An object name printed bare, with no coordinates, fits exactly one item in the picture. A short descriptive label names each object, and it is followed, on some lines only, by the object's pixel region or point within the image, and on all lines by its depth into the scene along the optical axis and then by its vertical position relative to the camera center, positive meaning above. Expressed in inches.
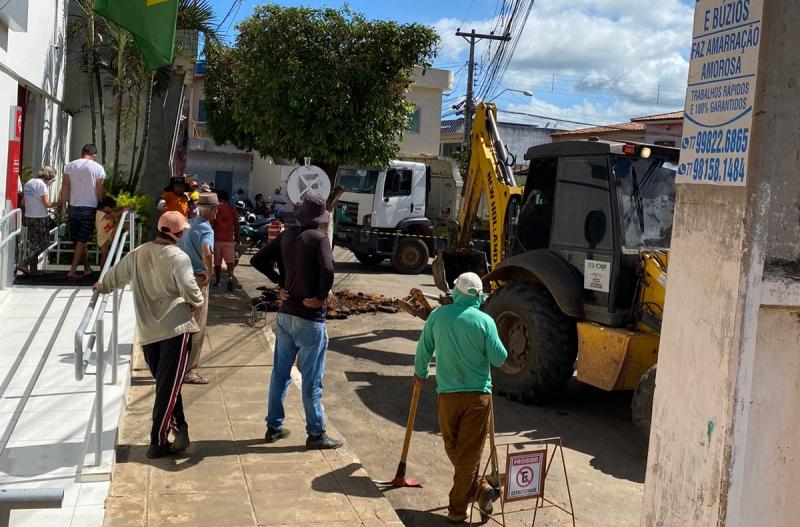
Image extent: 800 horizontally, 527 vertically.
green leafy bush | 430.9 -6.0
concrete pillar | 122.0 -13.6
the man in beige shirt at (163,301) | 210.2 -27.8
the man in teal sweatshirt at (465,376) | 200.2 -39.0
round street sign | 404.5 +12.5
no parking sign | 184.7 -57.8
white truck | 778.2 -4.8
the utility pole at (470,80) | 1116.5 +199.1
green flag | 326.3 +68.8
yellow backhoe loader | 287.6 -16.3
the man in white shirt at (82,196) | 382.0 -4.3
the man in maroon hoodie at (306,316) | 229.1 -31.3
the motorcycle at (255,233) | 796.0 -31.0
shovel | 218.1 -69.6
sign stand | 184.1 -57.8
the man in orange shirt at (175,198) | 367.2 -1.3
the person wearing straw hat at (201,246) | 278.4 -17.0
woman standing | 374.6 -14.9
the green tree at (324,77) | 503.5 +80.8
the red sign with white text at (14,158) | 371.9 +11.0
